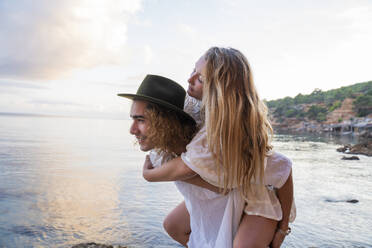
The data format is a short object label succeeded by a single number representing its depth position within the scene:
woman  2.09
